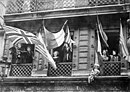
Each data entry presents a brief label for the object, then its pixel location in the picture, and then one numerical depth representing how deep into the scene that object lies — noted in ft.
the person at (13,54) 59.50
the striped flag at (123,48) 50.29
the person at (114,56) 54.29
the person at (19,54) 59.47
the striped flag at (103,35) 53.42
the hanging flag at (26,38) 53.42
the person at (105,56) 53.99
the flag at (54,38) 54.34
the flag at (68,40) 55.11
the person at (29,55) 59.67
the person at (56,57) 56.54
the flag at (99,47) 52.37
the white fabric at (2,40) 61.14
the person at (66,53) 56.75
